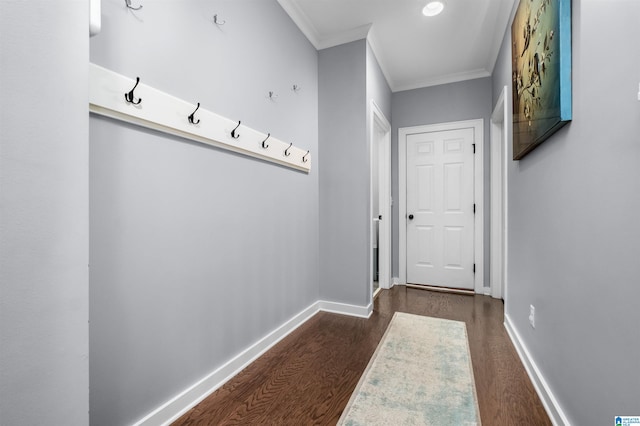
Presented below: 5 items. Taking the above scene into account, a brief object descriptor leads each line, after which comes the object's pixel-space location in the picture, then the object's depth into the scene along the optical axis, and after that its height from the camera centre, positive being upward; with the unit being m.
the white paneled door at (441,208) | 3.46 +0.04
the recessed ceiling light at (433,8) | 2.26 +1.66
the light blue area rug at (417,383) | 1.34 -0.97
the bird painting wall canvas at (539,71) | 1.19 +0.72
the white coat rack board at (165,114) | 1.03 +0.44
